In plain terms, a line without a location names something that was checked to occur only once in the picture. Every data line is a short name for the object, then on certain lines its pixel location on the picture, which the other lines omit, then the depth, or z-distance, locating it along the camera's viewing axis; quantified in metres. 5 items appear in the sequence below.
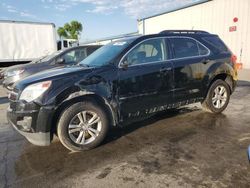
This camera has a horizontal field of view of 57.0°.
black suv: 3.45
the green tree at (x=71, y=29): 62.47
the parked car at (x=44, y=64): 8.08
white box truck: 16.41
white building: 13.97
